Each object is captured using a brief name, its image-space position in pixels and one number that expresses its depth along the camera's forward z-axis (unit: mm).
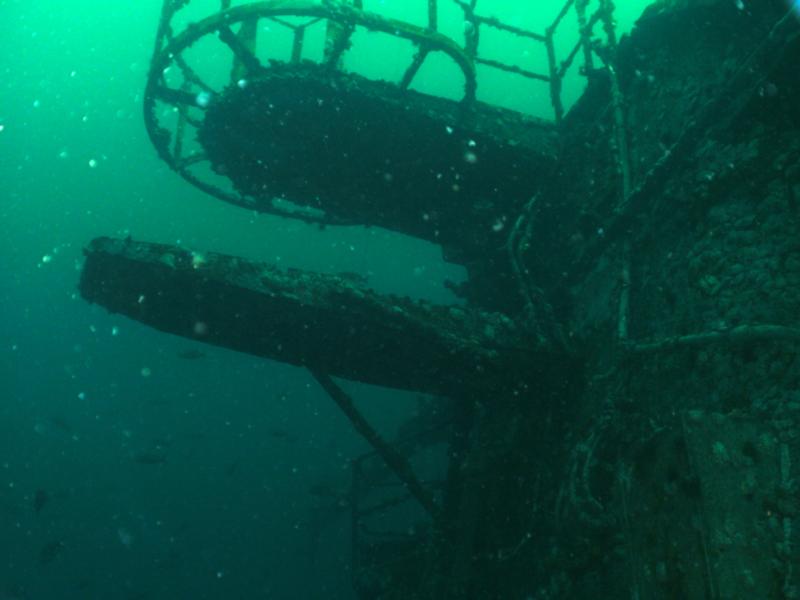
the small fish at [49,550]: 13877
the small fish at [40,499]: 12697
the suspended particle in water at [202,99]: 6131
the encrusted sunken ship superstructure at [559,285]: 2430
